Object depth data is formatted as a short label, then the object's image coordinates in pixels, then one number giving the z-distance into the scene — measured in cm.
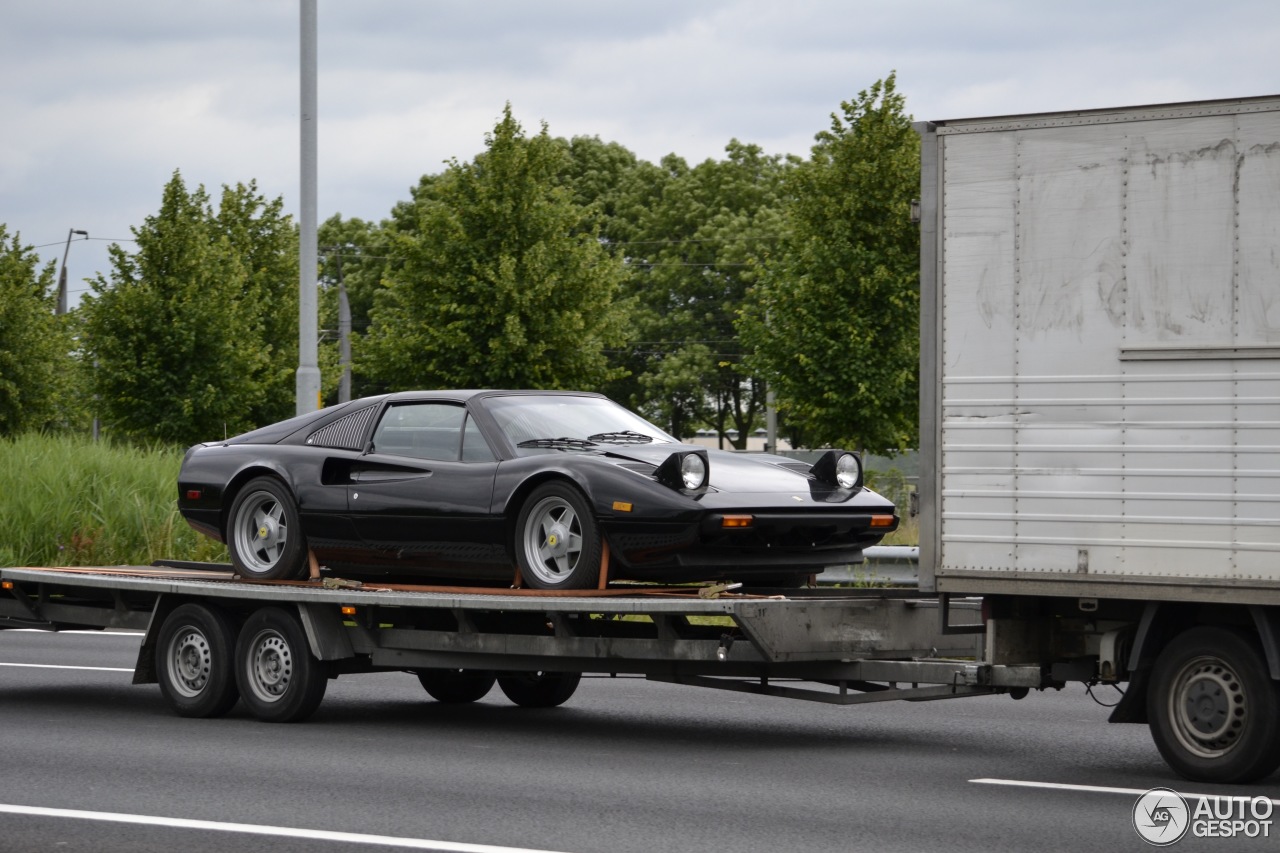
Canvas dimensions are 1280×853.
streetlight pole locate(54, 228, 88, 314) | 5659
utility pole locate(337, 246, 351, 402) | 4794
